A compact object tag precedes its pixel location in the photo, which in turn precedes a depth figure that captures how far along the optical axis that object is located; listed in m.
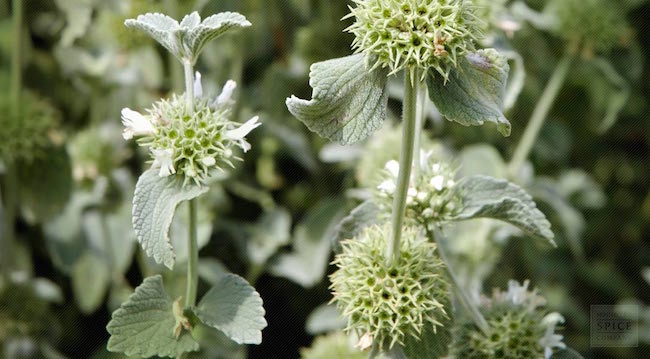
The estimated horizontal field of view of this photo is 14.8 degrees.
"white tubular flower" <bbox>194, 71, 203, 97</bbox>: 0.51
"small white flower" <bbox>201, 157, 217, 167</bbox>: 0.50
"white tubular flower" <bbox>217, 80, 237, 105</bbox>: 0.51
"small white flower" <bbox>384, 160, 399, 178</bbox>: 0.52
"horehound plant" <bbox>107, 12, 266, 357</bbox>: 0.50
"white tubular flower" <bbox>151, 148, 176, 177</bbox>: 0.50
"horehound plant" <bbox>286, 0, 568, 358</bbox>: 0.49
